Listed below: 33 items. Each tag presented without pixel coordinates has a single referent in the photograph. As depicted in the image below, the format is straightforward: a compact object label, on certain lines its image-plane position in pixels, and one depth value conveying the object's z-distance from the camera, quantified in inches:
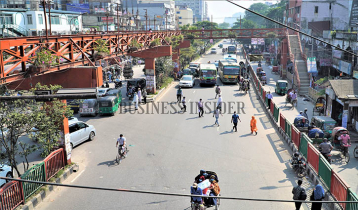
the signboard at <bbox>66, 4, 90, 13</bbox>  2790.6
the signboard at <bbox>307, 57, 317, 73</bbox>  1395.2
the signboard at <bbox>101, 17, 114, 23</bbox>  2783.0
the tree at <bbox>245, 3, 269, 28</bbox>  6610.2
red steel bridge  433.9
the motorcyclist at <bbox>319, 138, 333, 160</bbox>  604.4
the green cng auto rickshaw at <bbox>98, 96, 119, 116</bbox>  996.8
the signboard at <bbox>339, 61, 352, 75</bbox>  1290.6
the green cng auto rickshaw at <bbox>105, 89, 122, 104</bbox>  1080.0
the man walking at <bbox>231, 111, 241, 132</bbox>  825.2
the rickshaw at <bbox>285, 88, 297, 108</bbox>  1154.0
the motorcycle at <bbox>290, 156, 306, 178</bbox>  558.3
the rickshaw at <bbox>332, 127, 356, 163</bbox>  682.2
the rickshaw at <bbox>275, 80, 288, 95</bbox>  1391.5
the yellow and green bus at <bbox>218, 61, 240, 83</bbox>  1605.6
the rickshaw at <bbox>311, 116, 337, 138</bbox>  760.3
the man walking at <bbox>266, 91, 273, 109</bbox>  1058.5
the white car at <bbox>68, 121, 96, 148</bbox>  709.9
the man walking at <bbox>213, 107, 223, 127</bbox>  874.8
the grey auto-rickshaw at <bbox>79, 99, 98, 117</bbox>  990.4
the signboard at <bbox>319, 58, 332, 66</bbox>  1585.9
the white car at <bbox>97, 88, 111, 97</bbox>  1118.8
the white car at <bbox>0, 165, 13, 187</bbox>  514.3
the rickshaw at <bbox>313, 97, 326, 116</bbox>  991.6
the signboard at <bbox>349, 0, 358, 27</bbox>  1487.8
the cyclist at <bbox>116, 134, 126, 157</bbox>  638.5
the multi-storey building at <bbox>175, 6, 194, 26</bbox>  6830.7
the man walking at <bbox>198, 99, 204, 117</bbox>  979.8
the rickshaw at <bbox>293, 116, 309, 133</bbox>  800.3
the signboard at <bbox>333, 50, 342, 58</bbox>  1443.9
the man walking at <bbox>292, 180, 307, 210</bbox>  430.9
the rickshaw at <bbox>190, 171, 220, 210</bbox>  421.8
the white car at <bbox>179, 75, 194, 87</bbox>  1541.6
